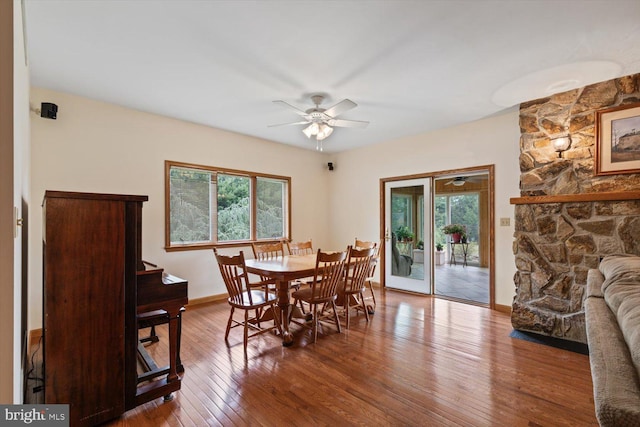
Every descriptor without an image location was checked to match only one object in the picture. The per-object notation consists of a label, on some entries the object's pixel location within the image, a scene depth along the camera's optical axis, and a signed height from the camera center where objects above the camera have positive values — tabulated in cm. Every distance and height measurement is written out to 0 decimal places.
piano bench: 213 -78
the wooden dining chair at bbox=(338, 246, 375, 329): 322 -72
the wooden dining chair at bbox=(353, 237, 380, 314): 372 -54
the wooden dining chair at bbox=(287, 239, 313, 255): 440 -52
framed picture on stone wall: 274 +73
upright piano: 160 -52
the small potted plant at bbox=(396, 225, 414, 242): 496 -33
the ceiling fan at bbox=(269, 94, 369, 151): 324 +108
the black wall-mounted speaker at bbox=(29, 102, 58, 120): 295 +109
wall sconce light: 308 +77
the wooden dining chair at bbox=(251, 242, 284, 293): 387 -47
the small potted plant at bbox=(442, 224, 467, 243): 773 -46
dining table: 282 -59
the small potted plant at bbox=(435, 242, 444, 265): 786 -108
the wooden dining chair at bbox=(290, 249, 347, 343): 291 -70
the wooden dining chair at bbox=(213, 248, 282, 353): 272 -85
